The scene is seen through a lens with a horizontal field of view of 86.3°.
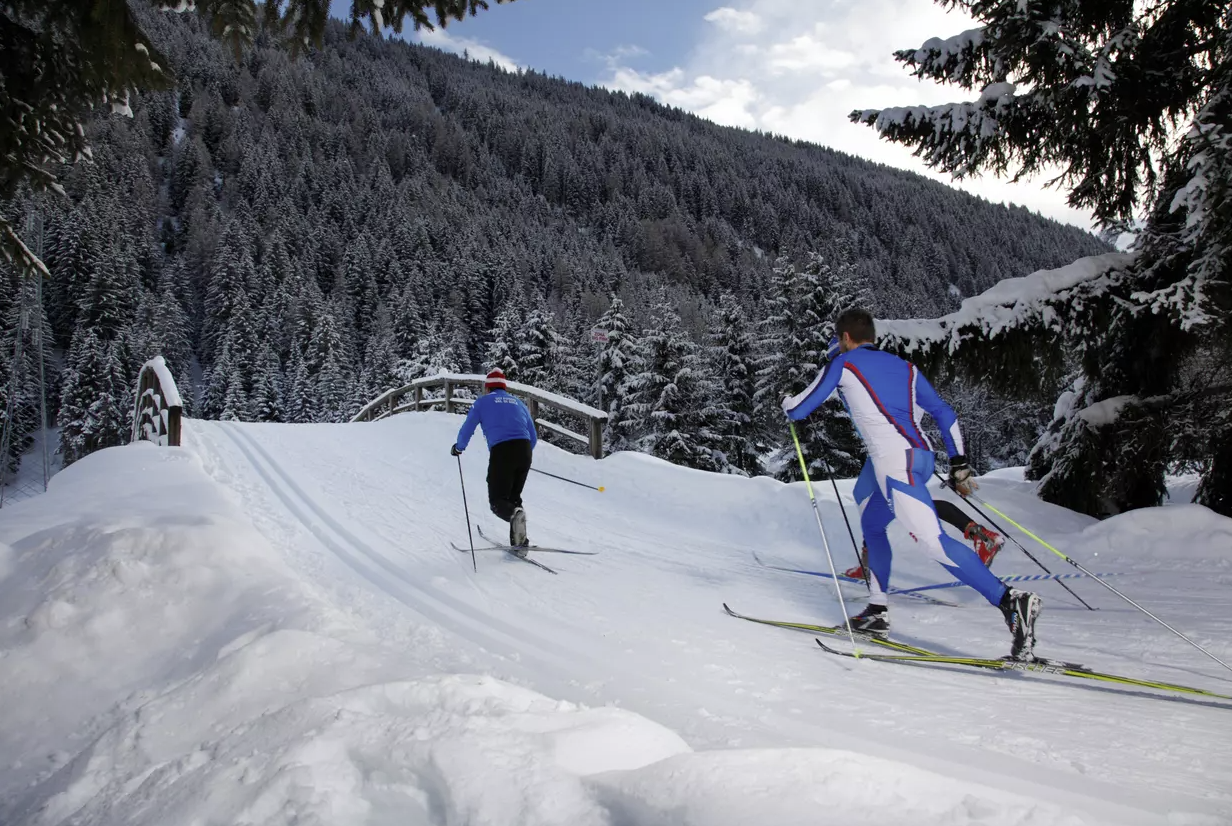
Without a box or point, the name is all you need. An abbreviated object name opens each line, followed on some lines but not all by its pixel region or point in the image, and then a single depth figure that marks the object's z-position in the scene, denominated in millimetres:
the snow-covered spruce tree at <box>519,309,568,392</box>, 33375
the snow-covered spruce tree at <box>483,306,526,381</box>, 32625
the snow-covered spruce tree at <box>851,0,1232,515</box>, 5418
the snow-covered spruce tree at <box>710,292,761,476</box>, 25625
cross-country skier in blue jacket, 6133
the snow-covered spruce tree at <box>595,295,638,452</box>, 28891
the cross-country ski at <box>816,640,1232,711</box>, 3010
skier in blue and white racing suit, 3799
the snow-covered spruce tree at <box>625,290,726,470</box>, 24516
